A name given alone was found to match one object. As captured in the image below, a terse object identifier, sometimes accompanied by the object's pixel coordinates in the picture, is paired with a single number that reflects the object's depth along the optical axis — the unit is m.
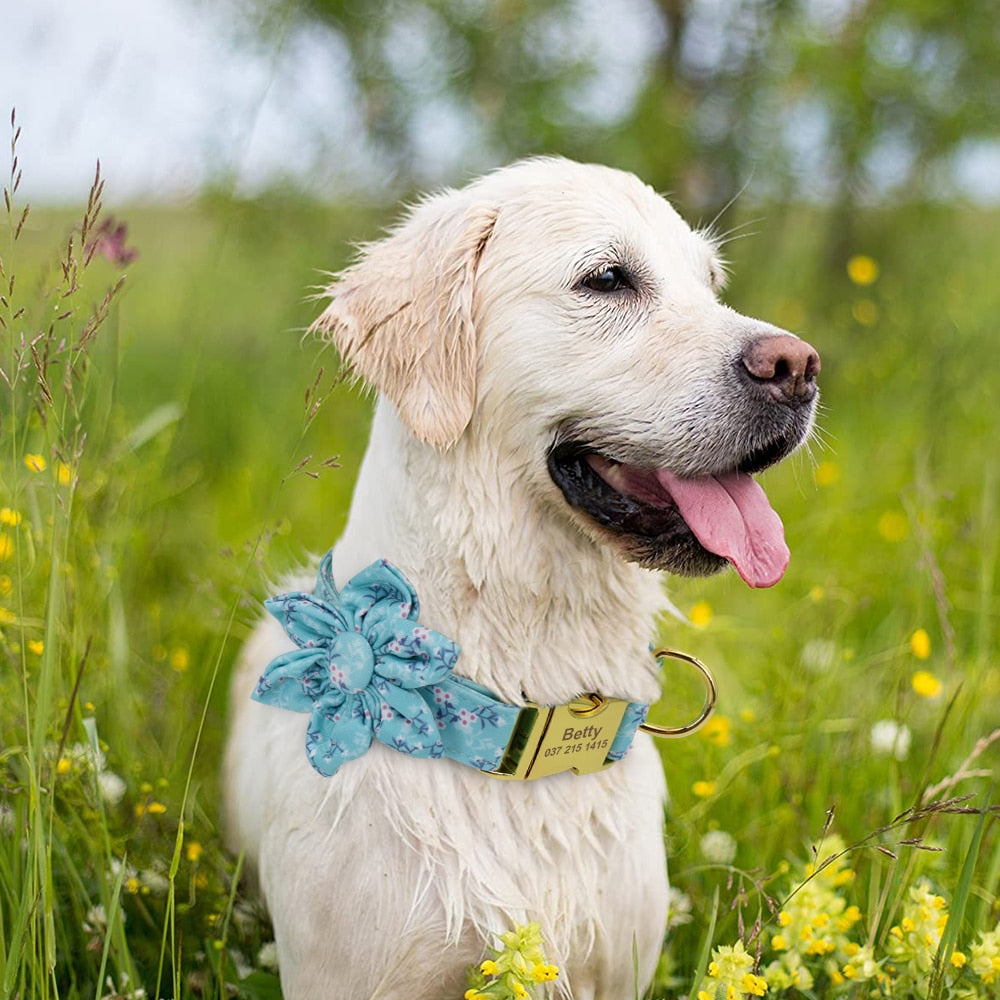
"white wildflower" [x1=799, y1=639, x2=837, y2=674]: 2.90
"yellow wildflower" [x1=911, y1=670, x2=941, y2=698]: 2.74
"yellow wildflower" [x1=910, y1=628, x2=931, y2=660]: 2.71
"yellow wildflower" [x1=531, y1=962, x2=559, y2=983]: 1.61
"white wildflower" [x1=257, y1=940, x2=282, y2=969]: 2.26
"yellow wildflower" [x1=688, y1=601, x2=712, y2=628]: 3.19
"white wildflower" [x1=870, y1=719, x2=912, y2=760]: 2.74
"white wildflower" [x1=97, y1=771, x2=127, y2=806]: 2.45
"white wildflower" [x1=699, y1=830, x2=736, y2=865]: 2.58
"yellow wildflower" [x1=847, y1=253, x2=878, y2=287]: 4.54
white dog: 1.94
